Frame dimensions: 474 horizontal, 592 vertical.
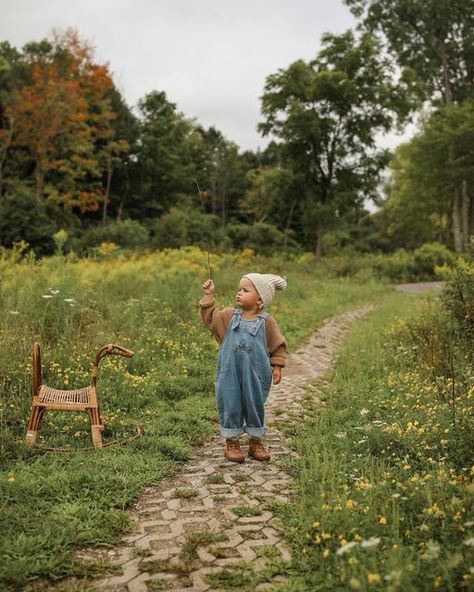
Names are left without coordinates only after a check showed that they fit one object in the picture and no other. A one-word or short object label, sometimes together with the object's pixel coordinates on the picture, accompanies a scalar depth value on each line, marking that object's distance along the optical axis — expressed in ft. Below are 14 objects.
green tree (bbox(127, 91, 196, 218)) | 115.24
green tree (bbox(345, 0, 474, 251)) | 83.20
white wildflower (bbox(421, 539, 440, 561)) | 7.65
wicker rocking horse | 15.39
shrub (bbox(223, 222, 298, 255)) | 96.22
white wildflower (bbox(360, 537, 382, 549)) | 7.50
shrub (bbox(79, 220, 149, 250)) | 80.43
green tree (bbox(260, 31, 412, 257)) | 76.48
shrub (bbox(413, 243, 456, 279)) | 80.33
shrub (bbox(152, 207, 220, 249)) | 84.79
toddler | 14.75
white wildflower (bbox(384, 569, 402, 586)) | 7.24
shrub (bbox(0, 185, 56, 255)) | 68.08
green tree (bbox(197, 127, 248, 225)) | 134.82
